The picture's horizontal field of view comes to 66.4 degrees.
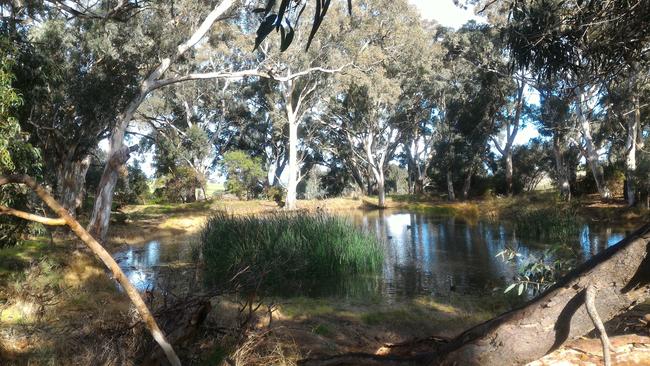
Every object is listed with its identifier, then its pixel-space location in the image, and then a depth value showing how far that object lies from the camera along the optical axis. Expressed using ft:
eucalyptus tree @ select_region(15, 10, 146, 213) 48.26
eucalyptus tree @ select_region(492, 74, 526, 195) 98.12
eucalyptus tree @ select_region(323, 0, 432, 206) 81.51
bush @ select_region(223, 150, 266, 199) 107.14
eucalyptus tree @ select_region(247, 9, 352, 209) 78.02
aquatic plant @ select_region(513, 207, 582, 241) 48.47
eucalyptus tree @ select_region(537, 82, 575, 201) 80.57
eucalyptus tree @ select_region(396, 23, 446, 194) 96.41
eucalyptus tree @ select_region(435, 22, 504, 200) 89.10
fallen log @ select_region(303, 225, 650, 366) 7.57
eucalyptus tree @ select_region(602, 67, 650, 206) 61.77
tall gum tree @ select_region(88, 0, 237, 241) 39.04
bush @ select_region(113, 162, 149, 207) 100.45
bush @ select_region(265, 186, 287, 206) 110.32
